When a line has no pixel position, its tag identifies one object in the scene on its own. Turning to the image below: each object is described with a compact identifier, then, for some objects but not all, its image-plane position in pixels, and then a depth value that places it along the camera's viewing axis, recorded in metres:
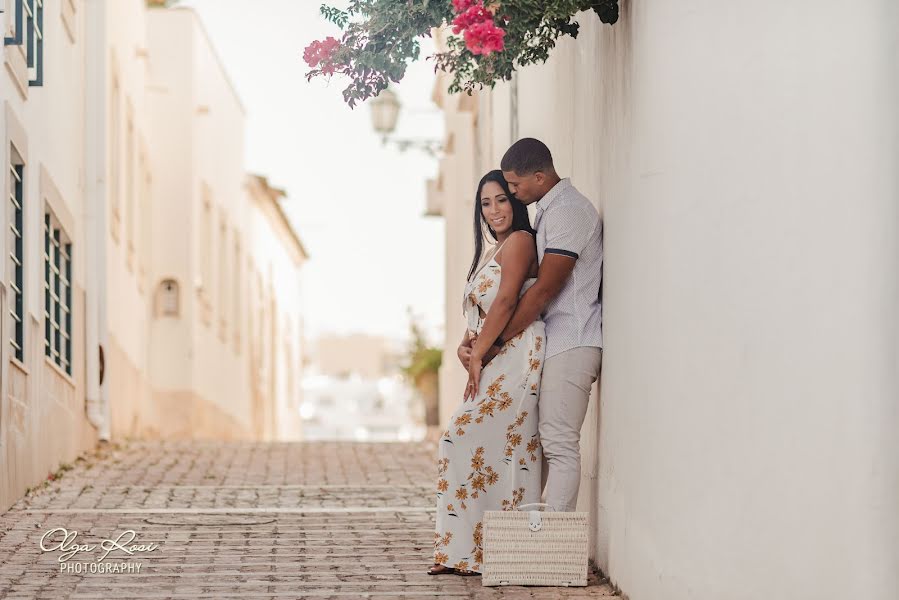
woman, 11.18
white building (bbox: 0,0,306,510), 17.99
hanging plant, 10.72
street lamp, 36.35
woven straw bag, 10.48
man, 11.02
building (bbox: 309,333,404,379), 180.19
